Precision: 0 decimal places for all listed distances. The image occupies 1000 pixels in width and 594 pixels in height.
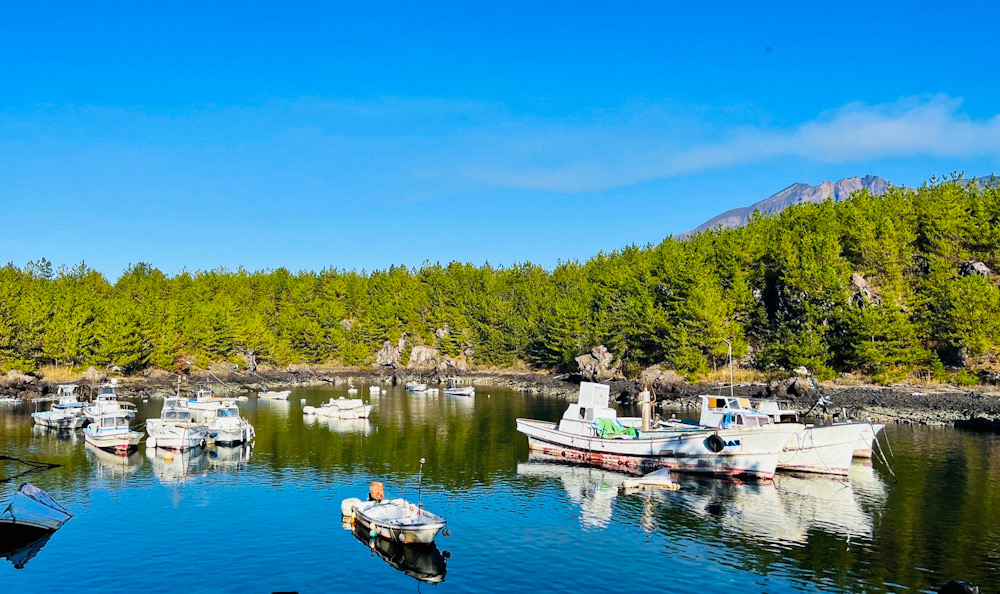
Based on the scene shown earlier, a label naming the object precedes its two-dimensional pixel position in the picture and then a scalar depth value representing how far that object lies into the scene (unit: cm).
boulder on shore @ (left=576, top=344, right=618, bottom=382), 12638
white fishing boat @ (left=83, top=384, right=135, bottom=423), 7232
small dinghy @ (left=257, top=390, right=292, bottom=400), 11172
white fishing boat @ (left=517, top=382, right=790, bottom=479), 5172
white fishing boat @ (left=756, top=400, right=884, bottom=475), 5209
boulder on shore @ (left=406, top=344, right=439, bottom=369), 17875
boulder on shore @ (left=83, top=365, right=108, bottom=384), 12069
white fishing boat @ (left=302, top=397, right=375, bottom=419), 8725
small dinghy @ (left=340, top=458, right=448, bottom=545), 3378
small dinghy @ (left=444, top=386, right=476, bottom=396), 11800
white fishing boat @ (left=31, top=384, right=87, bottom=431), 7638
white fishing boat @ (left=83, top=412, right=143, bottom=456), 6081
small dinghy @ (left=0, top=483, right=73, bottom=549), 3719
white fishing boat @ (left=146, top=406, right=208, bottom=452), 6094
